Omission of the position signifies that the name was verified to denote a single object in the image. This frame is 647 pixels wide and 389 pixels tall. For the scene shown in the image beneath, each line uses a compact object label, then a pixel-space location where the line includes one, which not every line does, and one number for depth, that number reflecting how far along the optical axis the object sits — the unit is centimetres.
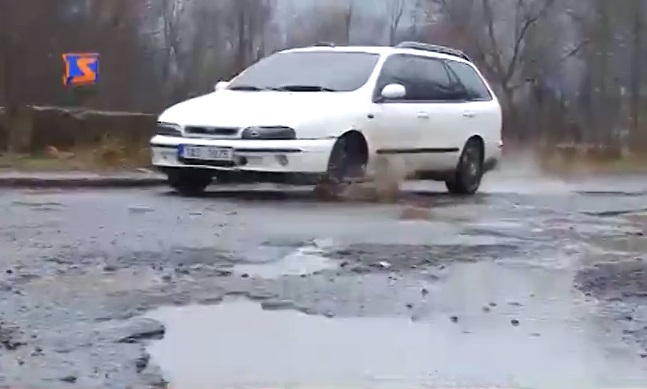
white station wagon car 1062
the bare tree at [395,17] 5447
